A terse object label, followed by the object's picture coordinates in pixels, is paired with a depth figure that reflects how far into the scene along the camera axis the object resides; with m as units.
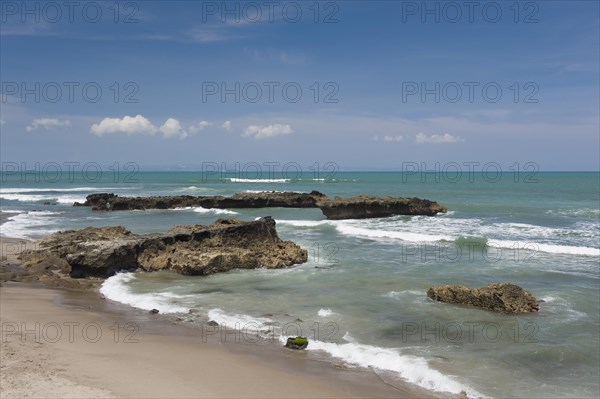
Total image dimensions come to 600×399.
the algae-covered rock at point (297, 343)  9.34
